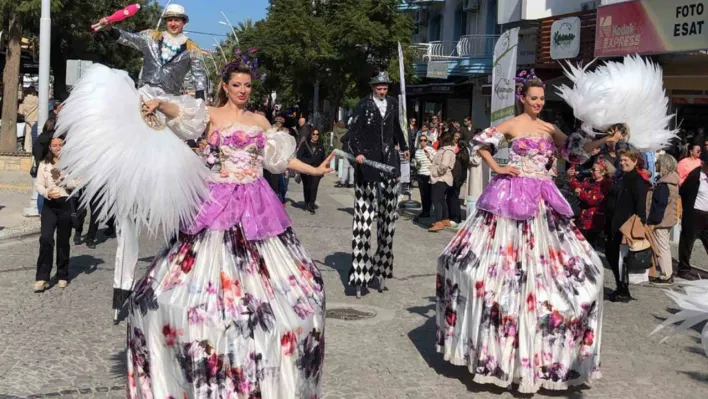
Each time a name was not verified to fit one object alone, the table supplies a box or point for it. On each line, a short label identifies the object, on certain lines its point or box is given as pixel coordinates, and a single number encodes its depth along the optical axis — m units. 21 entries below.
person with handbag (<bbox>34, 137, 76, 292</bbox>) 8.46
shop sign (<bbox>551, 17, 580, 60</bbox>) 19.34
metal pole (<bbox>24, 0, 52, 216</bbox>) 14.67
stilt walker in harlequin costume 8.37
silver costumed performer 4.03
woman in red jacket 9.16
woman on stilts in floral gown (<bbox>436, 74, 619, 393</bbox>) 5.30
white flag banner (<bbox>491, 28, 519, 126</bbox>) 11.64
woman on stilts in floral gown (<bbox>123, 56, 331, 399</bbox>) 4.10
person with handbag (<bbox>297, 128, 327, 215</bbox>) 17.05
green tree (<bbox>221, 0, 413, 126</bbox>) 28.23
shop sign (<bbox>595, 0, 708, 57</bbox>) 15.03
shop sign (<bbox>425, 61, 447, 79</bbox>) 24.91
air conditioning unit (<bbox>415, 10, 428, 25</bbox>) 36.88
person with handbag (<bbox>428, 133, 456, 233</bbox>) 13.82
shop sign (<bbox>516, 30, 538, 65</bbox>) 23.75
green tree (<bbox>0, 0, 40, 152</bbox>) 21.66
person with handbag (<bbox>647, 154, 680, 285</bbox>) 9.68
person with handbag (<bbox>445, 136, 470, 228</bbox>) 14.07
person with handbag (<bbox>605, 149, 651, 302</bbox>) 8.48
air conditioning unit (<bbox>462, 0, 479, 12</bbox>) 30.75
